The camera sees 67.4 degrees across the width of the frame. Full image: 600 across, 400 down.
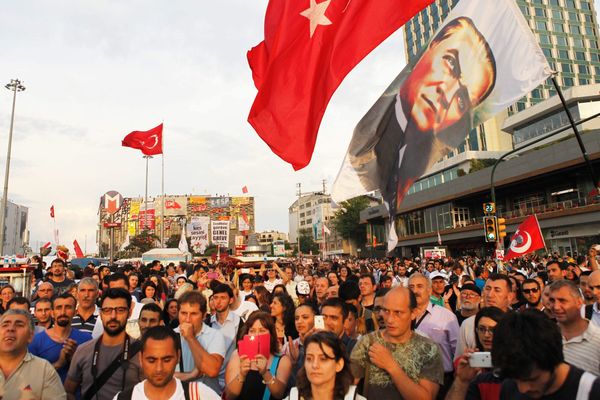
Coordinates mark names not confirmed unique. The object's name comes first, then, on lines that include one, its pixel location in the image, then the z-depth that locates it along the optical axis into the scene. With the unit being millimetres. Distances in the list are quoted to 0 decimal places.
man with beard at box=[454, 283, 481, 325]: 5602
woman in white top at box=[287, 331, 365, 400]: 2975
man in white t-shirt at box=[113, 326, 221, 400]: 3082
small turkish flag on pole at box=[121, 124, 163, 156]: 29062
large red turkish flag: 5910
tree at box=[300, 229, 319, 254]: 119725
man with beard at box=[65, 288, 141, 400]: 3904
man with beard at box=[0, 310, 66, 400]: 3443
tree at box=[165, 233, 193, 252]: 117250
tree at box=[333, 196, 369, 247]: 84812
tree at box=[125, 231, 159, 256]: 96756
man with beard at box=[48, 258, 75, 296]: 8805
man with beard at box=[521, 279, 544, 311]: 6301
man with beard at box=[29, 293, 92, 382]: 4402
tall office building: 68438
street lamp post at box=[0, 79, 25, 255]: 26680
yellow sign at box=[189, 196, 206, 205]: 168362
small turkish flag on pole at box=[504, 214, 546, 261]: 12495
